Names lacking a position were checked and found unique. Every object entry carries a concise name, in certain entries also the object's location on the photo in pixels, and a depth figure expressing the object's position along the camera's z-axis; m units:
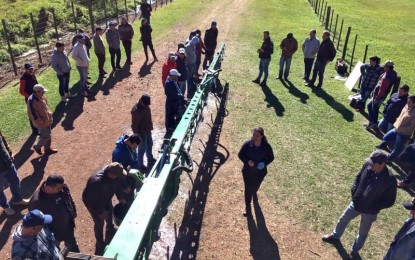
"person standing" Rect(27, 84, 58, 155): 8.44
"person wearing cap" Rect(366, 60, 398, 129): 11.11
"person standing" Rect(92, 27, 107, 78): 13.38
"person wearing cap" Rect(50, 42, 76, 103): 11.30
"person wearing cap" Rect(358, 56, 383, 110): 12.04
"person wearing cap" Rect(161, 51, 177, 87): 10.70
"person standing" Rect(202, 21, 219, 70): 14.57
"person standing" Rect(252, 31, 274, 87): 13.53
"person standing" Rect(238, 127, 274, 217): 7.08
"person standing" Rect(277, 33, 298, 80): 14.09
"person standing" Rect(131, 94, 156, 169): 7.99
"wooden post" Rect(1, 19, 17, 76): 13.87
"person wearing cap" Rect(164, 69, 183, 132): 9.44
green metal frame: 4.16
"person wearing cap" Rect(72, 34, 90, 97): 12.02
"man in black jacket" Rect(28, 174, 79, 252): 5.19
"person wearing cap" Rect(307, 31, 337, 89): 13.41
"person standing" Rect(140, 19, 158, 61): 15.24
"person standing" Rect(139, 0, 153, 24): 20.48
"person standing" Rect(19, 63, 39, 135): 9.77
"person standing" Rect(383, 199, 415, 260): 5.16
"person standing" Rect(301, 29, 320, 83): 13.89
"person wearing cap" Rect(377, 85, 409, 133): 9.98
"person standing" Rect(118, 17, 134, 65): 14.86
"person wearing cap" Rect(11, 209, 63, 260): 4.31
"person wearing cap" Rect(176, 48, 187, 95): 11.08
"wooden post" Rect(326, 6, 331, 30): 23.27
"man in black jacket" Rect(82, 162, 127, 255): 5.74
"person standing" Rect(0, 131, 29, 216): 6.89
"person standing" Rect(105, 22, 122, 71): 13.99
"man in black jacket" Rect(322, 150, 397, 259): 5.91
